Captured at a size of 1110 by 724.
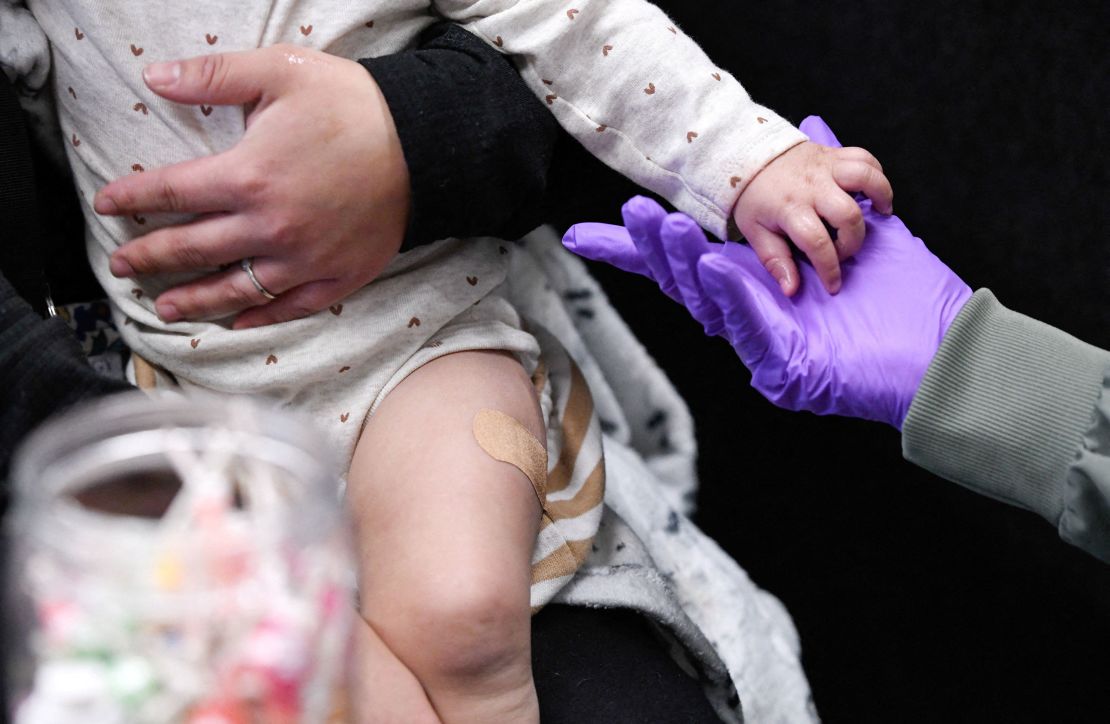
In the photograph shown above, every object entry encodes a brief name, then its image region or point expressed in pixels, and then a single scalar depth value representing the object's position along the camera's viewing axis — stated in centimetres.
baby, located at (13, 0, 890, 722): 145
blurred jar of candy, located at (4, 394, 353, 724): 115
